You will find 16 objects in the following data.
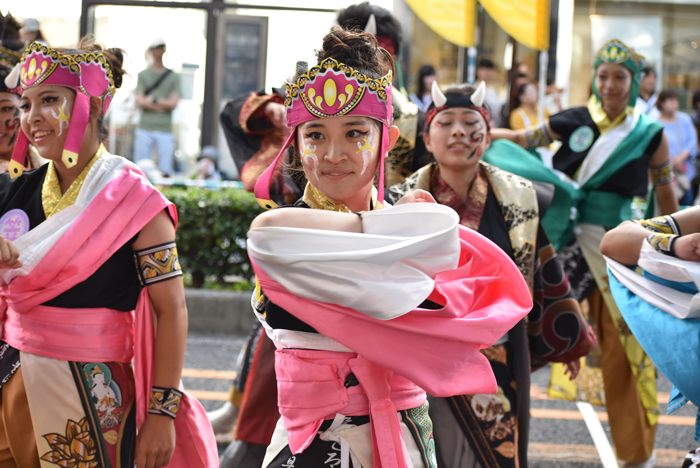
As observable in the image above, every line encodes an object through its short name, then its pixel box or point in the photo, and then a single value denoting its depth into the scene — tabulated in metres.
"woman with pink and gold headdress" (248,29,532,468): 1.86
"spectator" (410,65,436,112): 9.30
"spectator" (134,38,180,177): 10.02
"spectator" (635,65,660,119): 9.62
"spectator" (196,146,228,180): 10.57
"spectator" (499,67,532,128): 10.11
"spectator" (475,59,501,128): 10.50
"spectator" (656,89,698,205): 9.97
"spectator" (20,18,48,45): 4.68
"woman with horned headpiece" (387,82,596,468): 3.26
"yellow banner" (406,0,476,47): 9.13
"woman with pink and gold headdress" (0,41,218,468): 2.39
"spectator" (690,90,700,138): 10.85
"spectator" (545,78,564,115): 10.80
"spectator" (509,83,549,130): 9.73
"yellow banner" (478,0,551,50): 8.98
